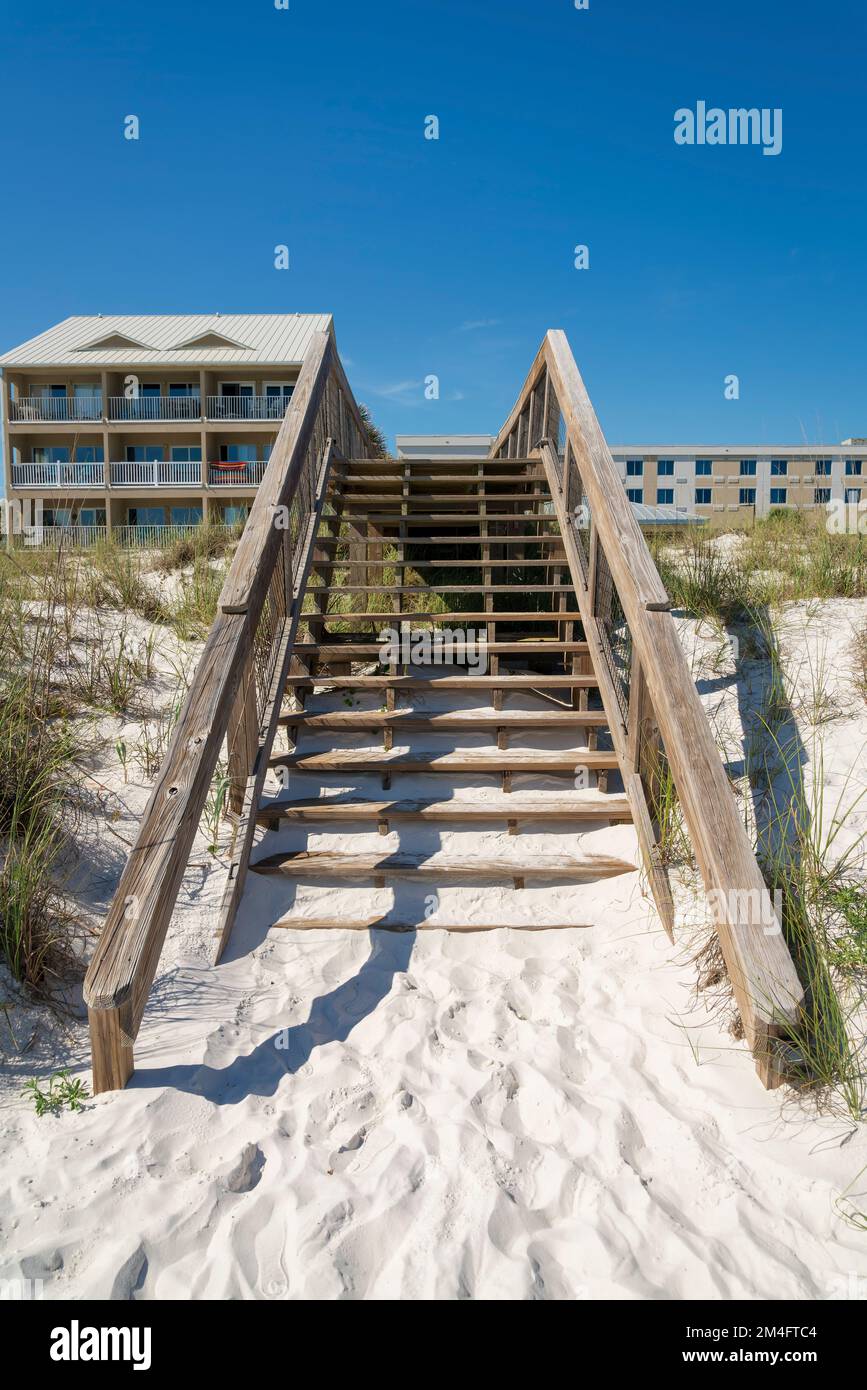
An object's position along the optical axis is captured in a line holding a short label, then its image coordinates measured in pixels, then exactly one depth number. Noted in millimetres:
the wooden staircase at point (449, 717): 3615
